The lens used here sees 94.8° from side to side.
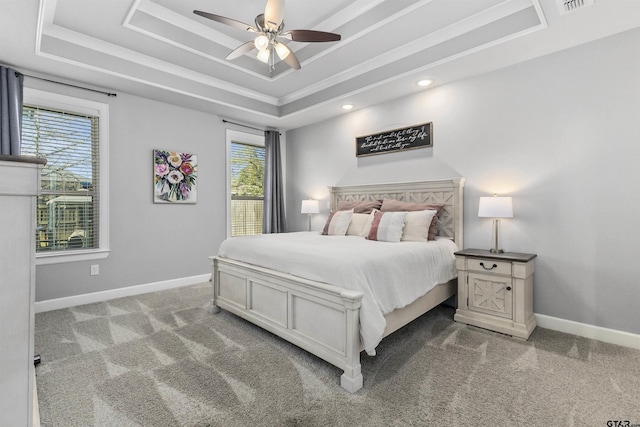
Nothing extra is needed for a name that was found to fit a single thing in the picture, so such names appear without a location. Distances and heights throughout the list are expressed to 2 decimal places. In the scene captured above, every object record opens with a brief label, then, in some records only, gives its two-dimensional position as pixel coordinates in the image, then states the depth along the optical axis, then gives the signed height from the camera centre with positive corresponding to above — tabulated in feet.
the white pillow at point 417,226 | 10.26 -0.52
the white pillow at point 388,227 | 10.15 -0.55
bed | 6.23 -2.23
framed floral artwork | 13.26 +1.67
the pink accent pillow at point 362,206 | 12.87 +0.25
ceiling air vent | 6.94 +4.94
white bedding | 6.45 -1.39
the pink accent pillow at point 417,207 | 10.66 +0.16
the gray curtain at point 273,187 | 17.06 +1.46
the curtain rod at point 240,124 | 15.54 +4.85
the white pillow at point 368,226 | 11.61 -0.58
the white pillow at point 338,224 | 12.33 -0.52
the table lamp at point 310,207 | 16.02 +0.26
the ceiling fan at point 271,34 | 7.26 +4.84
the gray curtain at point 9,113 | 9.27 +3.20
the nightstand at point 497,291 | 8.58 -2.47
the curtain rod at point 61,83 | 9.80 +4.80
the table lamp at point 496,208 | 9.25 +0.09
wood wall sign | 12.25 +3.20
